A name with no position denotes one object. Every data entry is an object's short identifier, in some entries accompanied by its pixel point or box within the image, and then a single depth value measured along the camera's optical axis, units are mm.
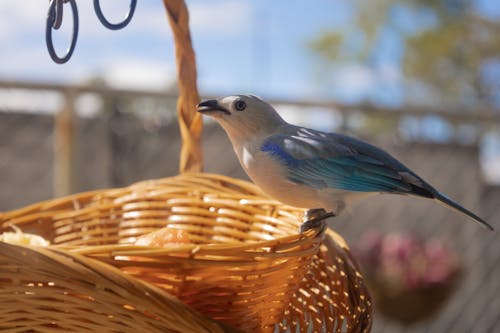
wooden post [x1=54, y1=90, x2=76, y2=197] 2051
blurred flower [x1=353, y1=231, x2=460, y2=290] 1589
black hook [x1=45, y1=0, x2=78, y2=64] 818
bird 785
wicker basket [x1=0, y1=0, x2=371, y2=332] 735
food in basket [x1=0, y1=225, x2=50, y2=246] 837
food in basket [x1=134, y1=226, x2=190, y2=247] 824
